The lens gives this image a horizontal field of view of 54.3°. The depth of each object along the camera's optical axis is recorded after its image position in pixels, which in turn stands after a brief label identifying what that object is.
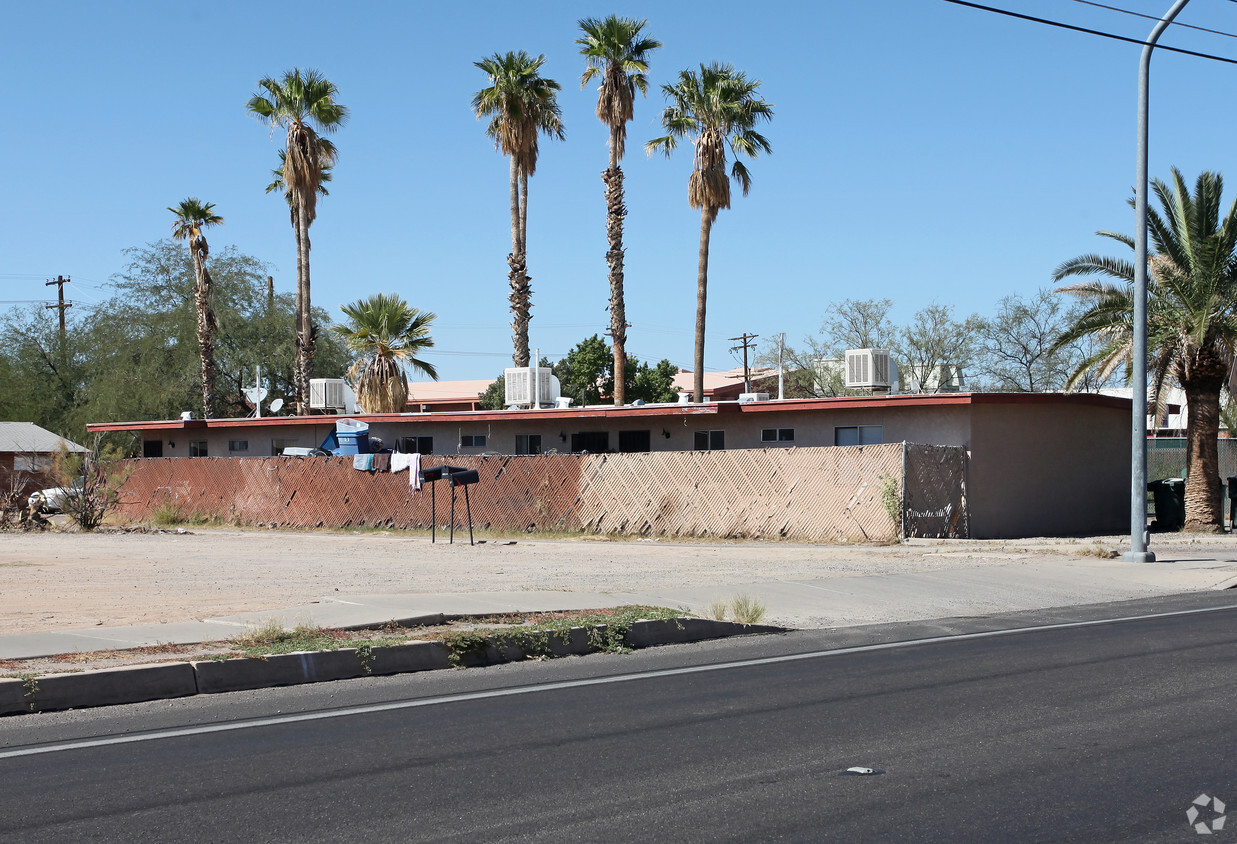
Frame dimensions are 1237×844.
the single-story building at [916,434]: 26.81
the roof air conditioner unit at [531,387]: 34.81
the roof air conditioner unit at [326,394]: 38.28
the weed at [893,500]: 24.69
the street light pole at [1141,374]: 19.97
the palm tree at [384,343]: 40.88
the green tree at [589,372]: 65.19
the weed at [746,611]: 13.15
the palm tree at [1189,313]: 26.66
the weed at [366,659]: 10.31
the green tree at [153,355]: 54.31
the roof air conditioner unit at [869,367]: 29.70
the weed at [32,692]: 8.69
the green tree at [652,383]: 64.12
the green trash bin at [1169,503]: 29.55
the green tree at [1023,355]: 59.41
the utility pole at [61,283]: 69.19
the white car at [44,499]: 31.36
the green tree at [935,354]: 59.78
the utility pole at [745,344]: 68.88
